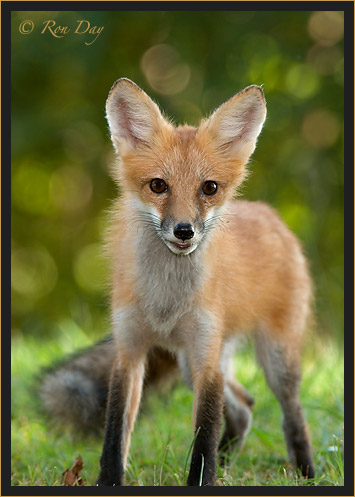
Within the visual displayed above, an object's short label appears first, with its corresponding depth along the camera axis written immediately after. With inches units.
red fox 282.4
